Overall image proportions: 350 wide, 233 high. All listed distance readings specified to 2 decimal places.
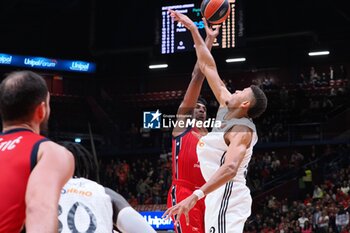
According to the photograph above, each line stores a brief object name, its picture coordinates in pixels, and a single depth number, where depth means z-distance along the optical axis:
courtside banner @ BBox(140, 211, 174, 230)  15.02
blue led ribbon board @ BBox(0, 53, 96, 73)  24.66
